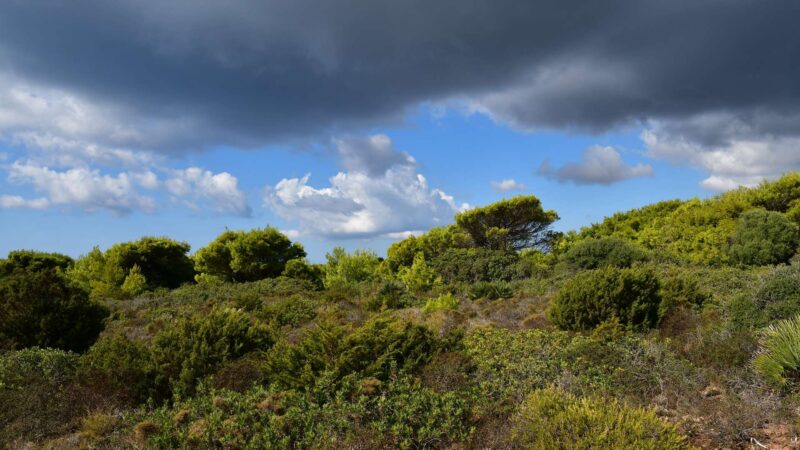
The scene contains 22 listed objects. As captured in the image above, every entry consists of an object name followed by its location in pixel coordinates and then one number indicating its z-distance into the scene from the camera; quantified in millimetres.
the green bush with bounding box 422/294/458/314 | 13672
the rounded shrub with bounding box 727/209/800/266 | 21609
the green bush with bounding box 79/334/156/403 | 6875
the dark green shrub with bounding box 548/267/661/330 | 9414
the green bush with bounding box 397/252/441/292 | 22703
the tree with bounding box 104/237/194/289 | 28672
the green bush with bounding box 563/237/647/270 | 21203
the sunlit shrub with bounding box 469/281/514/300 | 16516
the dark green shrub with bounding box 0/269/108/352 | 9758
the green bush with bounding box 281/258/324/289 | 28266
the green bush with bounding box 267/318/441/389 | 6492
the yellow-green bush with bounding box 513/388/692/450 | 4277
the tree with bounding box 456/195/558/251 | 29891
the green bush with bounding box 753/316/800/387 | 6160
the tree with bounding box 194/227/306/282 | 28391
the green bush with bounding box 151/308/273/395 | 7008
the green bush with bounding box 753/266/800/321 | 8062
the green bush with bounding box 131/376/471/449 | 5121
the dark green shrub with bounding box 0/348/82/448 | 6094
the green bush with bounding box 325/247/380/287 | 27156
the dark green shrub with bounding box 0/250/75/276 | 30628
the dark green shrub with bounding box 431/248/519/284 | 24953
